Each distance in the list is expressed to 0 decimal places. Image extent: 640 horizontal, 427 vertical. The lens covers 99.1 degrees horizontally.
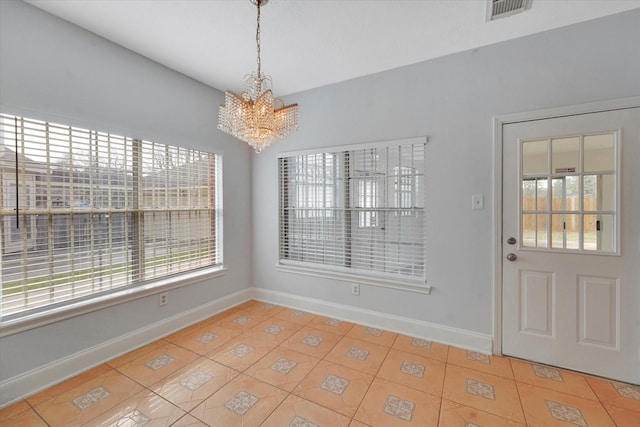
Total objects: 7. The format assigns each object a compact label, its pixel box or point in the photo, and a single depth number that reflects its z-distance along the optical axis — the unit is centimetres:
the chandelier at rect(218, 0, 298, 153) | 182
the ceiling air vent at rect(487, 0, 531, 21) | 190
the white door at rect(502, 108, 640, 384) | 202
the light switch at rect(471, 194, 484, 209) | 246
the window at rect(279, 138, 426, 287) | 280
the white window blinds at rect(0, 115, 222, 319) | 191
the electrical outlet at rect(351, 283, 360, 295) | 306
